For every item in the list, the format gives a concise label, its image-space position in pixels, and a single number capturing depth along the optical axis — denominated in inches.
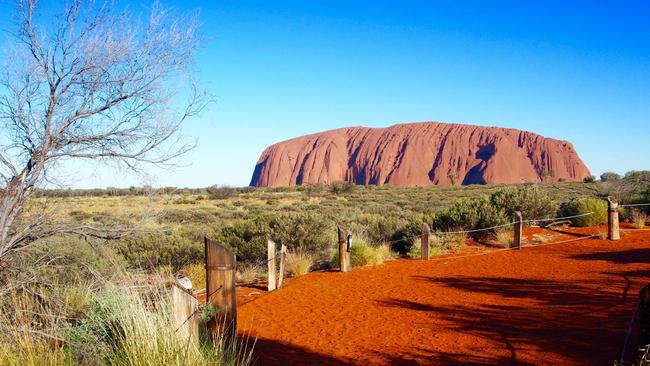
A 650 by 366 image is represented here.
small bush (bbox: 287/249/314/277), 479.2
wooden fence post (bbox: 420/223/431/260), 494.7
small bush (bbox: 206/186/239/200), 1690.1
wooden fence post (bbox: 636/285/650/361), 157.4
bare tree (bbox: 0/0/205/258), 203.3
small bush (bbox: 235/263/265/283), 473.4
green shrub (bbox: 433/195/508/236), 617.6
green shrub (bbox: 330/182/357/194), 1948.1
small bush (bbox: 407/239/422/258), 534.9
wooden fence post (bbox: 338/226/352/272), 450.3
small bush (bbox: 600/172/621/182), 2255.2
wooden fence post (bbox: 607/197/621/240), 537.3
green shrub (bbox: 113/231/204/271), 483.2
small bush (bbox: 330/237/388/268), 488.4
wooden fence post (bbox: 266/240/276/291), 394.1
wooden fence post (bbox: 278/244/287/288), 414.0
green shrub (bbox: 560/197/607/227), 647.8
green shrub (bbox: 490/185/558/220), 664.4
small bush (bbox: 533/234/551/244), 569.3
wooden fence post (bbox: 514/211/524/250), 526.9
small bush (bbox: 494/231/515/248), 561.9
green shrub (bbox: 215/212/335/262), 546.9
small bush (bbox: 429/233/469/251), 566.6
